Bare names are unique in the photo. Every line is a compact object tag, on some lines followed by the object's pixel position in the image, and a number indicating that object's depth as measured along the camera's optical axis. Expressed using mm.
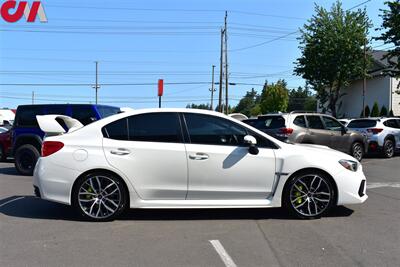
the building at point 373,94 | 41031
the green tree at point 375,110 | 39656
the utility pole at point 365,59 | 38184
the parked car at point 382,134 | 17812
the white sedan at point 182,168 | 6781
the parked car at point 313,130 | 14000
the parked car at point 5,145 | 16031
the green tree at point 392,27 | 26359
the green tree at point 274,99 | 79188
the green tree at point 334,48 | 39625
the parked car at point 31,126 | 12980
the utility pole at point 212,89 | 65956
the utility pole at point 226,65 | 43375
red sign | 15188
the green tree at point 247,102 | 143912
